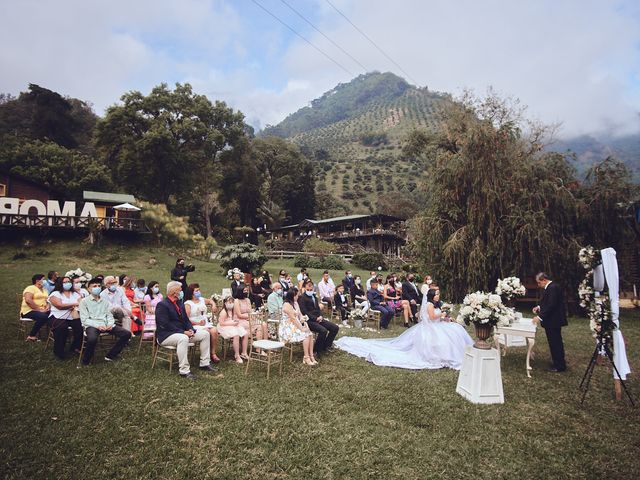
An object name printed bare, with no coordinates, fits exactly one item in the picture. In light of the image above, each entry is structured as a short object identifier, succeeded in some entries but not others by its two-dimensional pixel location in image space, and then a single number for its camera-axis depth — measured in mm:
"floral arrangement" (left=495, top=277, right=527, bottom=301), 7020
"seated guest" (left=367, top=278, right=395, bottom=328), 11367
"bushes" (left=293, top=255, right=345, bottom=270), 30062
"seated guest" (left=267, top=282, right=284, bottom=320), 8906
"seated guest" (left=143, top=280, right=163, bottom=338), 8039
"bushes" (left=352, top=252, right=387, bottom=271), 31797
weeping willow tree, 12984
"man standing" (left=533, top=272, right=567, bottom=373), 7125
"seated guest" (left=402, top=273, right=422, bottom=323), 12254
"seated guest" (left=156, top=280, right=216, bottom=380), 6238
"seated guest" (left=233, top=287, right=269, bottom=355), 7781
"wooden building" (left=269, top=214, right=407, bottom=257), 41906
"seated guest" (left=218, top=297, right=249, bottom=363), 7395
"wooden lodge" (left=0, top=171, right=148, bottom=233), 23328
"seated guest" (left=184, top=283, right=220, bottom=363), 7414
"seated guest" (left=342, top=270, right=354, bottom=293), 13435
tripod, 5727
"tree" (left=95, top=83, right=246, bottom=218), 34906
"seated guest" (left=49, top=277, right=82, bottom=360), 6820
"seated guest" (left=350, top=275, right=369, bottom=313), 12597
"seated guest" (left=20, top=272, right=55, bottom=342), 7895
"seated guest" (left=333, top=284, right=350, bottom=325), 11754
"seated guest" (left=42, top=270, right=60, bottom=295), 8125
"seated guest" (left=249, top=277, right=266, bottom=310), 11938
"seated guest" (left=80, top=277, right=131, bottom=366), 6535
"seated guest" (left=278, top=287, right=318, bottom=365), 7336
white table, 7129
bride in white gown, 7375
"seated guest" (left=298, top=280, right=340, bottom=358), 7965
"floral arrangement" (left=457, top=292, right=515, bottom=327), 5945
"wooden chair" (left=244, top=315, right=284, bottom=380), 6483
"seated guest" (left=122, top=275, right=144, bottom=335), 8828
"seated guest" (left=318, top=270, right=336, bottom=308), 12902
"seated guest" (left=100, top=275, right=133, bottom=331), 7898
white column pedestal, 5504
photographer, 10360
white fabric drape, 5875
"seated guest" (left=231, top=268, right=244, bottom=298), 9749
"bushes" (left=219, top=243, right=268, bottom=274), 20859
